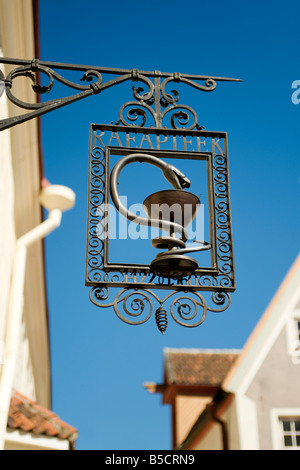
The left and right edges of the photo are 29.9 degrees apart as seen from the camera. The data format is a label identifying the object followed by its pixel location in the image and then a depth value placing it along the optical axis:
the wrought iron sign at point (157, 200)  3.13
